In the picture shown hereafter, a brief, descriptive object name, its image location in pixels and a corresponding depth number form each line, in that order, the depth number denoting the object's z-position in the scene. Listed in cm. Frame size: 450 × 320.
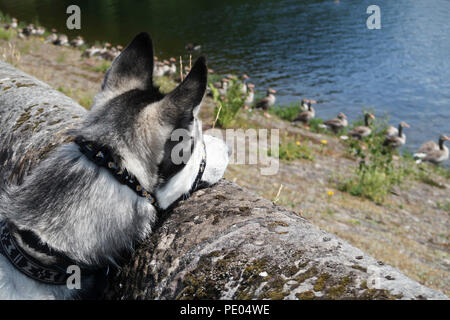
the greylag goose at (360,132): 1232
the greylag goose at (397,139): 1208
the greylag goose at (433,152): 1130
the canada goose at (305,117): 1292
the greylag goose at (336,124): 1268
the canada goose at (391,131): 1248
